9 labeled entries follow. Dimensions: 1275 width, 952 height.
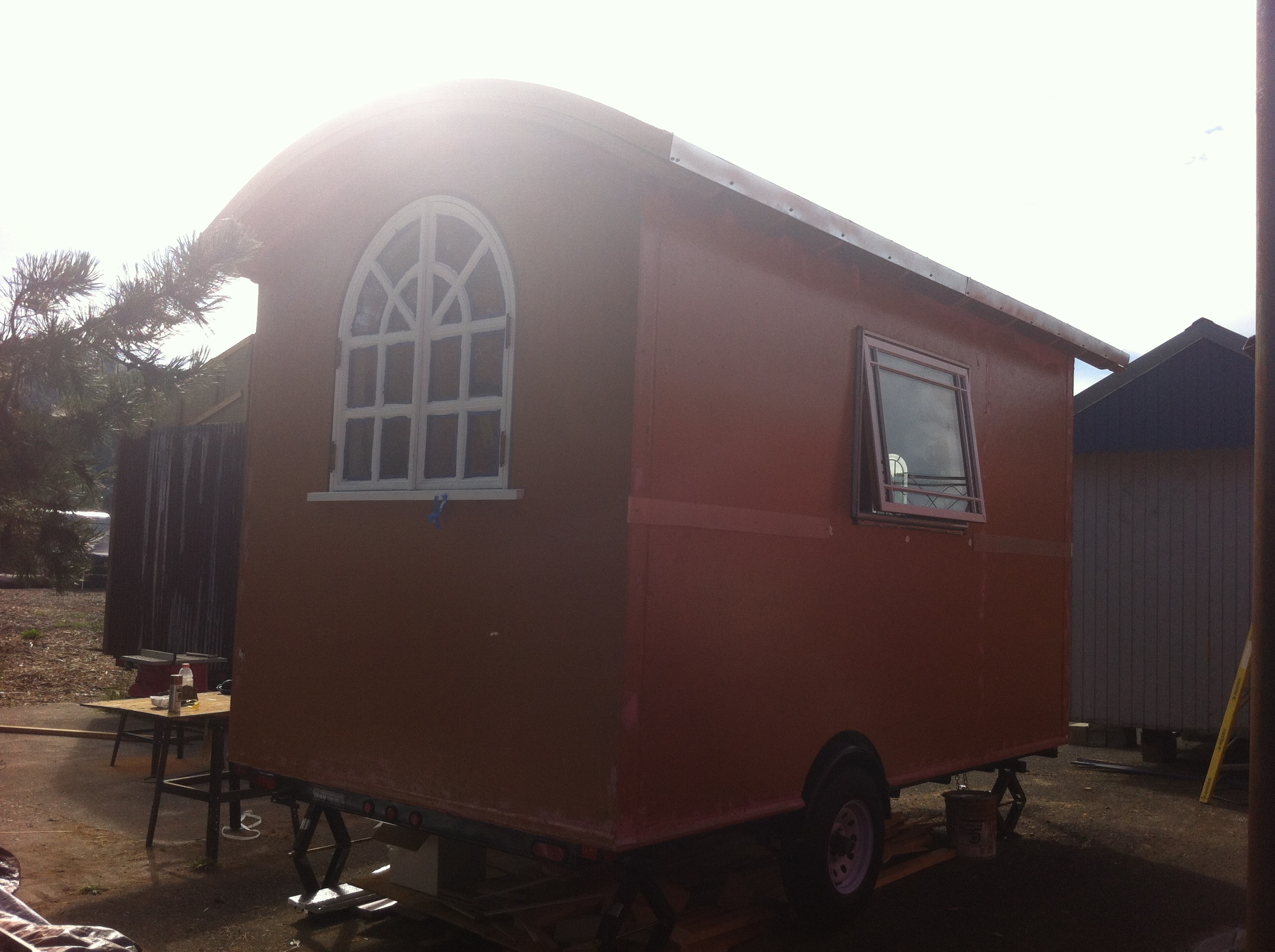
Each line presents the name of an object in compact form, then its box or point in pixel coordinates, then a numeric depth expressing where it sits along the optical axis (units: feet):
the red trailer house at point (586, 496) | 13.51
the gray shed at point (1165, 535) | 32.30
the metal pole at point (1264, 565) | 12.30
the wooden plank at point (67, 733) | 30.45
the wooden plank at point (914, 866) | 18.88
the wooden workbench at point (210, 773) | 19.51
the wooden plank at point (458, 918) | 14.06
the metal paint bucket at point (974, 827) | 20.85
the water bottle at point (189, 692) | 21.50
